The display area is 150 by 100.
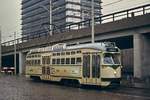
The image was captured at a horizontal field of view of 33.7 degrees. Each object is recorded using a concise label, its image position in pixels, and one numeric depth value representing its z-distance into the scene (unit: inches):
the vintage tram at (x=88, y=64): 655.6
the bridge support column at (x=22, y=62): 1593.9
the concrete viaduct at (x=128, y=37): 814.8
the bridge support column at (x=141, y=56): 817.7
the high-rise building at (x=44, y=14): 2851.0
